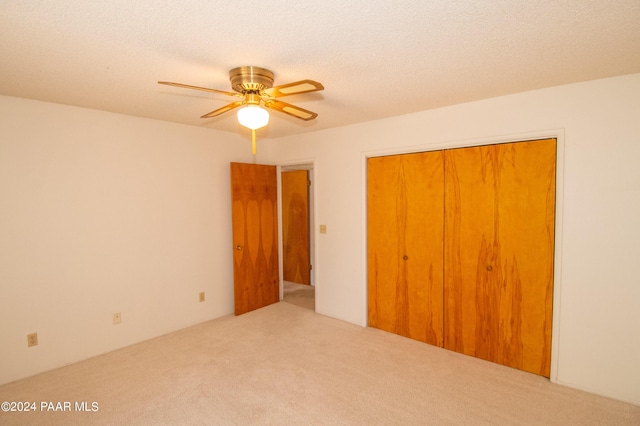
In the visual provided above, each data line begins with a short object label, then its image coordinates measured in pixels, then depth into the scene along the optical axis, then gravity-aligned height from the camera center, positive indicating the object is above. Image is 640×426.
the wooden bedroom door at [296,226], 5.52 -0.49
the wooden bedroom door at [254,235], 4.03 -0.48
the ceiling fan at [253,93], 1.90 +0.71
